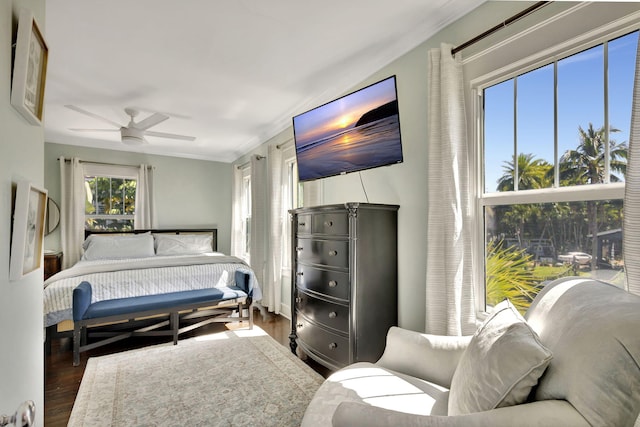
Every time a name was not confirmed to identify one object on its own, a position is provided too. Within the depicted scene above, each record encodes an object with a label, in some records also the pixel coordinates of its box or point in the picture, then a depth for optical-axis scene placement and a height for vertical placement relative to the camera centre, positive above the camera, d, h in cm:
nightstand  423 -64
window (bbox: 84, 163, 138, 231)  498 +34
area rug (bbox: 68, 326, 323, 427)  189 -123
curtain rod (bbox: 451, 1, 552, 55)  141 +93
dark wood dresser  208 -48
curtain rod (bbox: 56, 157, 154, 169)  474 +87
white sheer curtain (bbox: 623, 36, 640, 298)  108 +3
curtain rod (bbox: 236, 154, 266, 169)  525 +86
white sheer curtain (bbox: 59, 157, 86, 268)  466 +9
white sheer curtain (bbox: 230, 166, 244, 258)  549 -3
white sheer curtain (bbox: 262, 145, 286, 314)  404 -8
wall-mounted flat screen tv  215 +64
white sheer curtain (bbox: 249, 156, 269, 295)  448 -1
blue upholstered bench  271 -90
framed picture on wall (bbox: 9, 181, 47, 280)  94 -4
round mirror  462 +3
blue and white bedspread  282 -66
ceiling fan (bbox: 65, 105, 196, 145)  356 +101
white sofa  69 -43
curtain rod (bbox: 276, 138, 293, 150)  387 +91
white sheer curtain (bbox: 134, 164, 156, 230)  524 +25
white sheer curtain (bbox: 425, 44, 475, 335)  175 +3
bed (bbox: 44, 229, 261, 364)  284 -71
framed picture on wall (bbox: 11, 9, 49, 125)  91 +47
